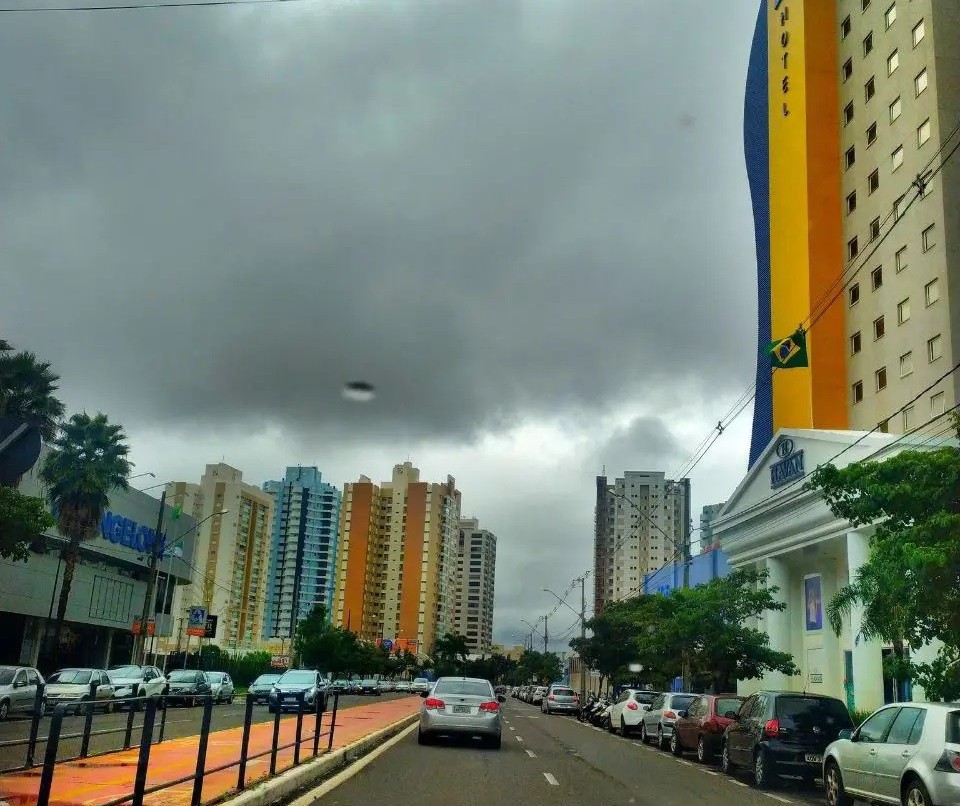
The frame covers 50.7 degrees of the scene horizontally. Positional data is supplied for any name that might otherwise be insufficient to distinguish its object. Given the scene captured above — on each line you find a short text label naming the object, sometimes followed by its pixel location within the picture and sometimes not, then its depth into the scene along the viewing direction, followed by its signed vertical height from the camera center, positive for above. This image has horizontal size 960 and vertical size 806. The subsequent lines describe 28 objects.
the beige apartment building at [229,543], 130.50 +16.74
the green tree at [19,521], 31.05 +4.32
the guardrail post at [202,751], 9.49 -0.71
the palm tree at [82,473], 44.78 +8.37
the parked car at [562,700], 56.19 -0.40
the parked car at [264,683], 38.27 -0.22
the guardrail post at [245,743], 10.94 -0.72
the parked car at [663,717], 27.59 -0.50
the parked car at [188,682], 35.88 -0.29
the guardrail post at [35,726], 8.70 -0.60
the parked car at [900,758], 11.12 -0.56
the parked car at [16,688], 25.62 -0.59
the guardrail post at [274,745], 12.54 -0.81
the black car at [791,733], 17.17 -0.47
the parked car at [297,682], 32.19 -0.10
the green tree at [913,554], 15.45 +2.32
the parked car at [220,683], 40.94 -0.31
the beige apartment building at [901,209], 42.38 +21.74
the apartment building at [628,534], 152.38 +24.17
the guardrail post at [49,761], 6.89 -0.63
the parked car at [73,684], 29.88 -0.48
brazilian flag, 48.94 +16.55
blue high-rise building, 163.50 +22.07
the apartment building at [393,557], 150.62 +18.49
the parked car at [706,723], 22.30 -0.51
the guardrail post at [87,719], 9.16 -0.50
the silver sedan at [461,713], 21.22 -0.51
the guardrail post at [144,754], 8.16 -0.65
